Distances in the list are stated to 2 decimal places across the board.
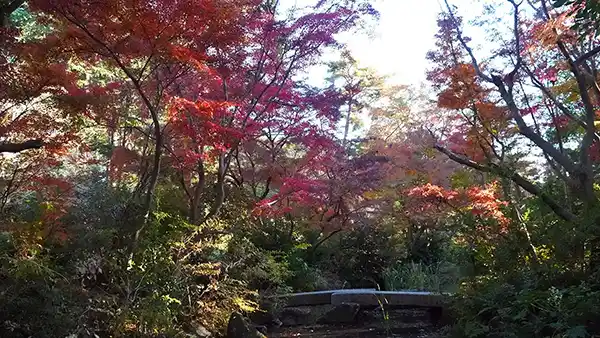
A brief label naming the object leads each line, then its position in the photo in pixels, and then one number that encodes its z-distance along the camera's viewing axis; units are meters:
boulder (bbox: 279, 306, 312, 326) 6.54
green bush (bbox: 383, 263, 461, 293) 6.94
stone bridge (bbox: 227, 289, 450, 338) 6.11
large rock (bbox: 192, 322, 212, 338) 4.75
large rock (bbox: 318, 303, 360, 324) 6.59
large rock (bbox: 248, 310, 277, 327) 6.19
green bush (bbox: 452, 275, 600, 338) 3.28
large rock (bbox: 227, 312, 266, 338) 4.80
